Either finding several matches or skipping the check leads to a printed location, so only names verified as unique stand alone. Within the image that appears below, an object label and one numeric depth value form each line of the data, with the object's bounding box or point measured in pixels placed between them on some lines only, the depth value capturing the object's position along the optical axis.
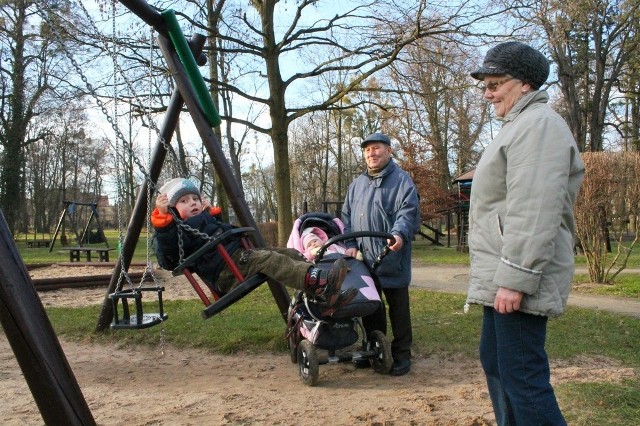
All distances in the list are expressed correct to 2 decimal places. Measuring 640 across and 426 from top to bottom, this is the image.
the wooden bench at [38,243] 28.80
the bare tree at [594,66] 23.17
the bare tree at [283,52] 11.69
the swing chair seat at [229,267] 3.93
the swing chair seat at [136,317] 4.06
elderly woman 2.10
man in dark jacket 4.45
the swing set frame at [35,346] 1.86
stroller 3.98
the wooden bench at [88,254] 15.19
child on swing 3.77
